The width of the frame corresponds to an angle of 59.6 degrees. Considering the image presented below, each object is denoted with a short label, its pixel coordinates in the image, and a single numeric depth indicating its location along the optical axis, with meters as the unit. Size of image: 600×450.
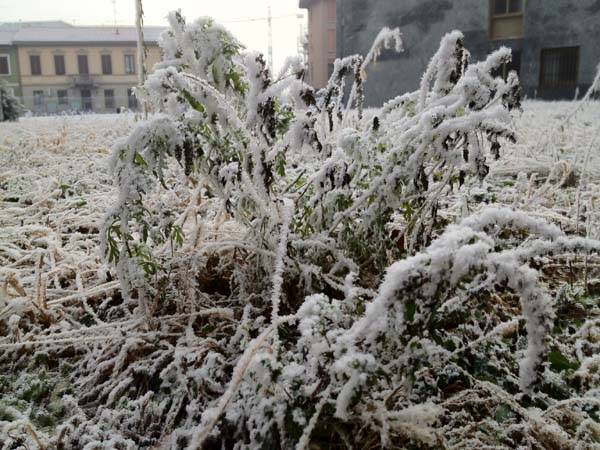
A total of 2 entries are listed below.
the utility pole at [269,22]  31.69
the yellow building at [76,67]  43.16
